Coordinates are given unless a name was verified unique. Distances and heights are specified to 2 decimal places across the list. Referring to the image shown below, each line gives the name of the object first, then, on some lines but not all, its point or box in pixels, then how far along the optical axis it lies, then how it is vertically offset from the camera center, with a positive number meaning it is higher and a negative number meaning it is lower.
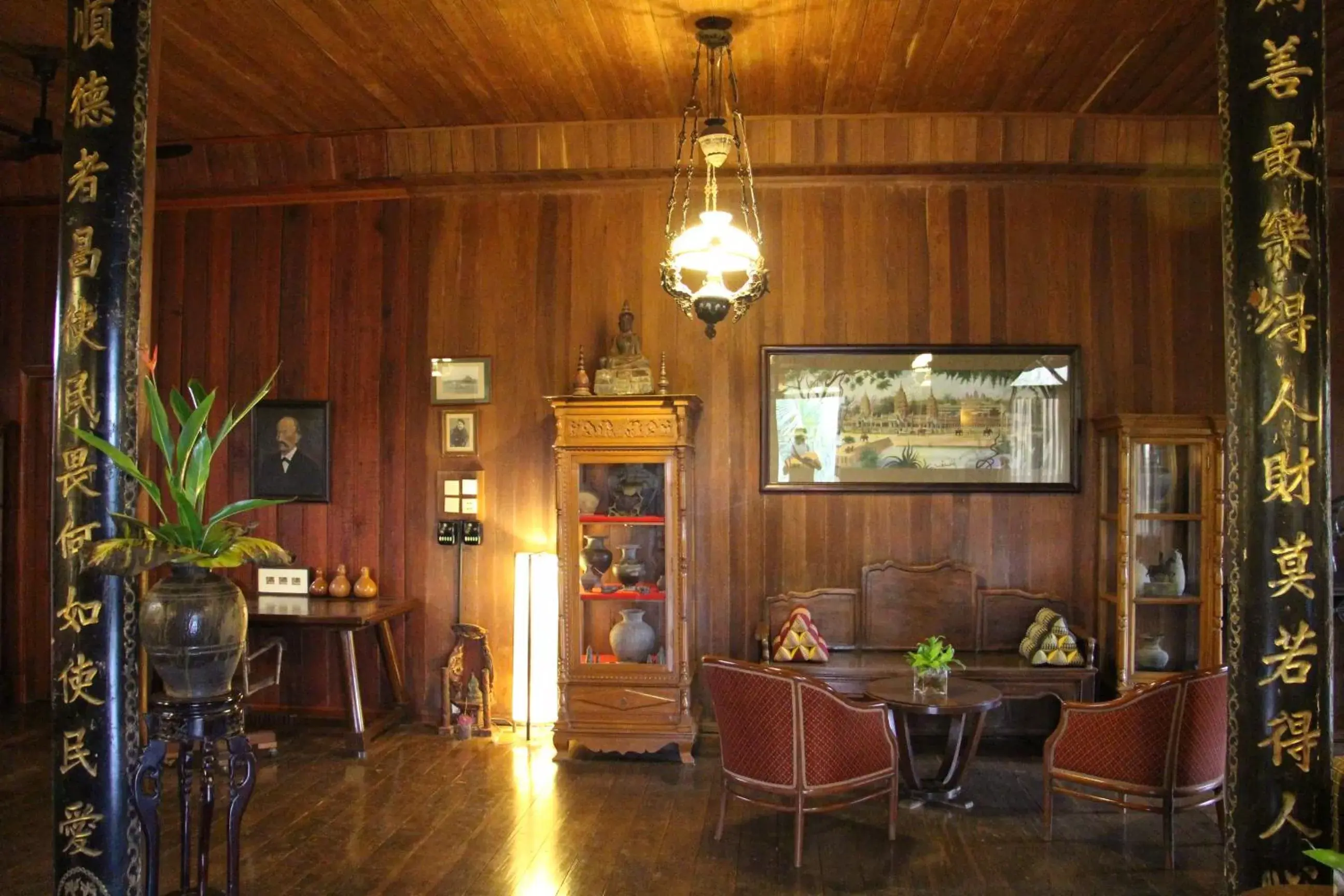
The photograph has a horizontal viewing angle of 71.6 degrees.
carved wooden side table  2.97 -0.98
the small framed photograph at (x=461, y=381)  5.78 +0.53
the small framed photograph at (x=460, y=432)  5.78 +0.22
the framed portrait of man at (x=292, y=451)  5.90 +0.11
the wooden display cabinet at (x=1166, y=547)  5.02 -0.46
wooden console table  5.12 -0.87
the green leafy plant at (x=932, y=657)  4.29 -0.89
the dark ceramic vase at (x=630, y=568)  5.25 -0.58
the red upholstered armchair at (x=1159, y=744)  3.80 -1.17
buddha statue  5.25 +0.54
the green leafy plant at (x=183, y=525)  2.88 -0.18
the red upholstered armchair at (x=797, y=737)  3.82 -1.14
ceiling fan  4.54 +1.64
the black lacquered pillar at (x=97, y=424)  3.07 +0.15
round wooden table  4.29 -1.28
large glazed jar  2.89 -0.51
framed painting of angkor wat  5.51 +0.27
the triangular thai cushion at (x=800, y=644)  5.14 -0.99
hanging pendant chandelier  4.24 +1.02
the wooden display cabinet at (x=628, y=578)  5.12 -0.62
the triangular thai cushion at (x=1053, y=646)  4.99 -0.98
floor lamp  5.40 -0.90
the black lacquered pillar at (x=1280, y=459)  2.86 +0.01
